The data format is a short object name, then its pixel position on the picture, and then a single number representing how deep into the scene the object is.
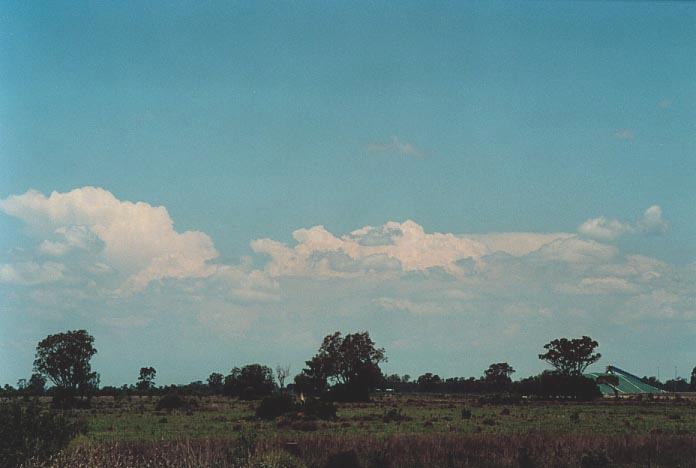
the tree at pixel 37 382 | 135.80
